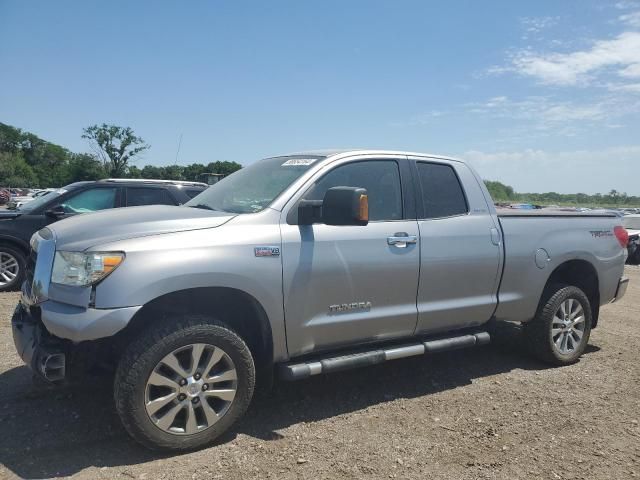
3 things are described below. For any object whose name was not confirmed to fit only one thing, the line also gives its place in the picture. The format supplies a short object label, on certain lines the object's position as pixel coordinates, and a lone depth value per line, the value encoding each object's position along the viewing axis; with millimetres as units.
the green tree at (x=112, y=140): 73938
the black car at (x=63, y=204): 8062
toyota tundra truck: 3057
